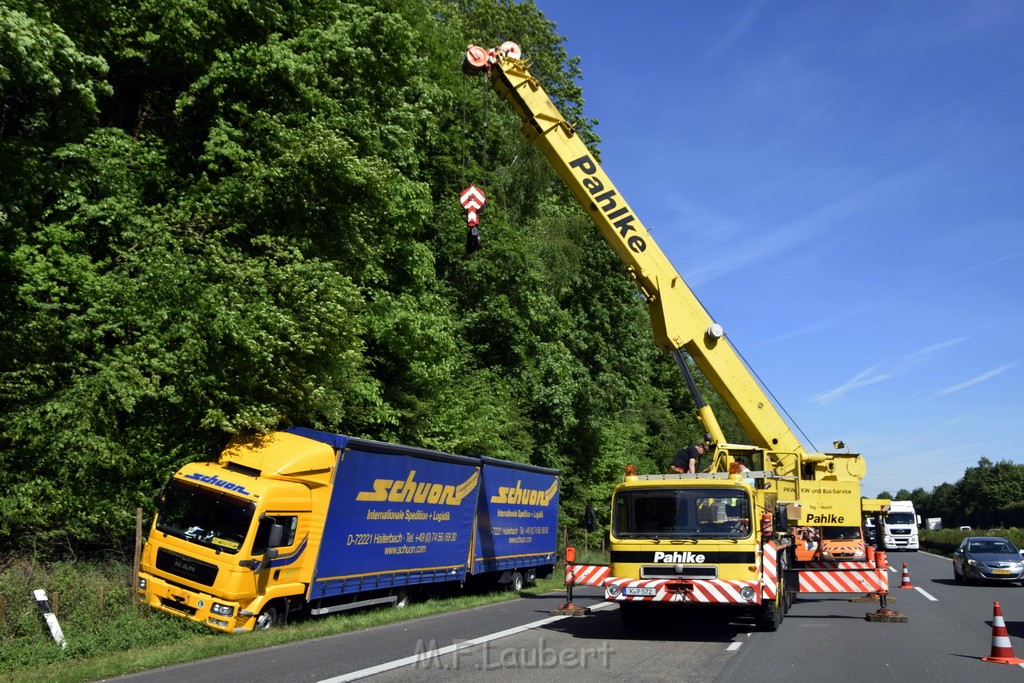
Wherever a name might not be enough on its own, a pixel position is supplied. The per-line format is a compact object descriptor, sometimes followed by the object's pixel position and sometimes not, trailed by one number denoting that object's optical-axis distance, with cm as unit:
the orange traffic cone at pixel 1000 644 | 1116
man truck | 1347
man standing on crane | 1686
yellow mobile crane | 1302
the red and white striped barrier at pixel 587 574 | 1552
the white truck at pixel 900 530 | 5197
